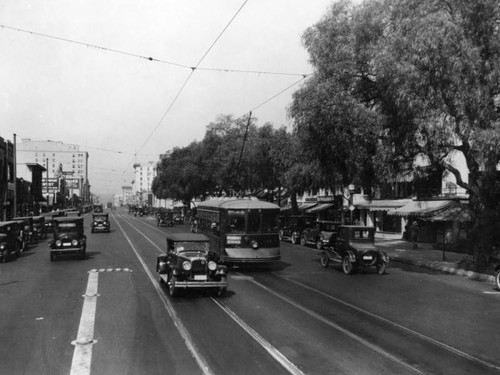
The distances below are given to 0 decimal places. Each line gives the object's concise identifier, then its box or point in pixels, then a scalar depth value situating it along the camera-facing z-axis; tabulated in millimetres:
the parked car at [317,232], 26631
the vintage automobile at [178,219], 57969
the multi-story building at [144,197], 164125
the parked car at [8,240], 20172
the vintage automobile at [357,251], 17016
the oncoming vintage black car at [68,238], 20406
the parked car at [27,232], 25566
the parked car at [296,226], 32781
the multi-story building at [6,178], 46094
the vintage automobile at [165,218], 52281
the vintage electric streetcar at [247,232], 17547
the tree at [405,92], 14680
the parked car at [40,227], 32812
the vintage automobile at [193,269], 11953
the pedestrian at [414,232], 28694
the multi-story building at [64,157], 151750
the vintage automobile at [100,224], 39188
